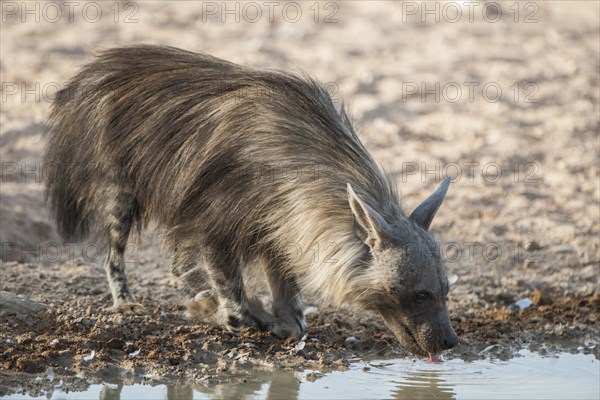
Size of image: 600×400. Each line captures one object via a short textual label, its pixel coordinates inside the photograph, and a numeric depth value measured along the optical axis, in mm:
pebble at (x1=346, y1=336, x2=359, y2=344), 15016
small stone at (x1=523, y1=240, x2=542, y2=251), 19344
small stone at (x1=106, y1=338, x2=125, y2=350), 13961
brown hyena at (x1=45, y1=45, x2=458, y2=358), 13430
